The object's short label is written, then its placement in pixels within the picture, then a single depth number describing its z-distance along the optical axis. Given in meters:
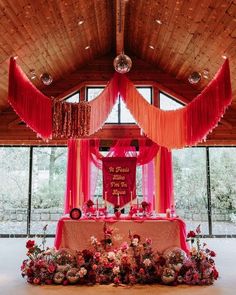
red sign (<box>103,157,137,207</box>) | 7.87
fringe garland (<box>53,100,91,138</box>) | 5.26
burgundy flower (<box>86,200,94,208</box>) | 5.50
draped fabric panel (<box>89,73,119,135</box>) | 6.39
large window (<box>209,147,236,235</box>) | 8.71
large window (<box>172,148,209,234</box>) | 8.71
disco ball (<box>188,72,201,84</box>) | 6.19
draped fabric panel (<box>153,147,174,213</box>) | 8.02
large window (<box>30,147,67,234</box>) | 8.73
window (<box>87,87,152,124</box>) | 8.66
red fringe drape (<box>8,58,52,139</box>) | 4.58
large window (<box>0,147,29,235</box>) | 8.72
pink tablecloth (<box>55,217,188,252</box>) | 5.05
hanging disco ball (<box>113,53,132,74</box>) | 5.18
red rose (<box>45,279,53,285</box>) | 4.61
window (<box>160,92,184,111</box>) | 8.82
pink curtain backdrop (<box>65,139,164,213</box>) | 8.09
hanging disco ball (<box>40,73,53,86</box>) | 6.20
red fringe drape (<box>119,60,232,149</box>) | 4.63
